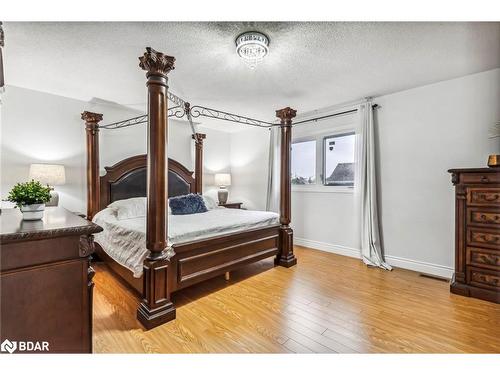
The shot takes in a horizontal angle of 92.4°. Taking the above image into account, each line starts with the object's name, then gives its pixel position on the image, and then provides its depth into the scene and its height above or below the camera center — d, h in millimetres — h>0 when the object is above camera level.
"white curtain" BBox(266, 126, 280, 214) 4477 +275
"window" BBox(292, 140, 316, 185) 4291 +433
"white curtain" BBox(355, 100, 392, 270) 3332 -59
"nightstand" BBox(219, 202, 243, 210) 4719 -365
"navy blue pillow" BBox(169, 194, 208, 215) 3412 -260
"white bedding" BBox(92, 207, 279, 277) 2174 -436
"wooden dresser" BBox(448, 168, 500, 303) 2295 -477
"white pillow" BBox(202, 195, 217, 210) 3907 -271
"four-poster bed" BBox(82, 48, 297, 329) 1933 -352
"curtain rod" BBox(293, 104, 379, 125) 3526 +1137
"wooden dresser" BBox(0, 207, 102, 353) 1001 -439
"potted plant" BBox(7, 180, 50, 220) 1267 -64
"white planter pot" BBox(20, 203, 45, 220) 1265 -124
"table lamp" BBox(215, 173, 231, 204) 4859 +76
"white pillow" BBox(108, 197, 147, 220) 2959 -266
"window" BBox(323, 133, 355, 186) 3818 +433
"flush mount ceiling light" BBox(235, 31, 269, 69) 1895 +1147
